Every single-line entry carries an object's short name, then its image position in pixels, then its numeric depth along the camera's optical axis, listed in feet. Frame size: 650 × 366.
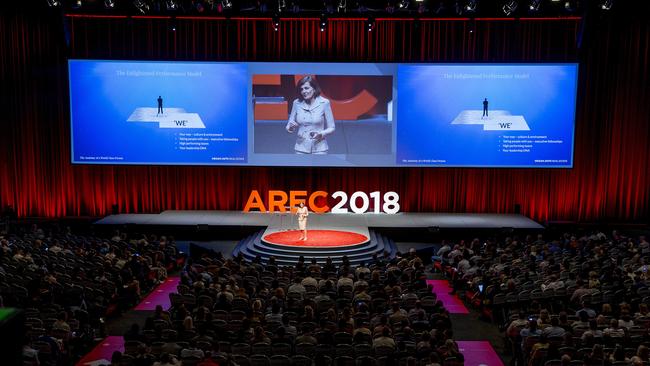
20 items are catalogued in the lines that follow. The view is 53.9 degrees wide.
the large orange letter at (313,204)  77.09
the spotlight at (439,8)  67.86
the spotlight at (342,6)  64.52
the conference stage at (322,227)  62.23
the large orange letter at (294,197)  76.95
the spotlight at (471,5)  65.62
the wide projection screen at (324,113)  75.15
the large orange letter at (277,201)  77.17
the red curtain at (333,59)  79.10
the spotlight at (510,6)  66.33
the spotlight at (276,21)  68.74
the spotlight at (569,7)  65.23
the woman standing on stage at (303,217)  63.82
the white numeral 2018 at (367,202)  77.46
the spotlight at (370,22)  70.13
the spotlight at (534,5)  64.60
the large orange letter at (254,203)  78.02
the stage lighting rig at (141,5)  66.90
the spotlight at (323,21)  68.23
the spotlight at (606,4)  62.39
